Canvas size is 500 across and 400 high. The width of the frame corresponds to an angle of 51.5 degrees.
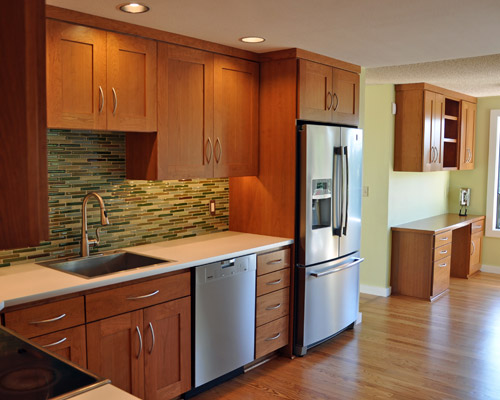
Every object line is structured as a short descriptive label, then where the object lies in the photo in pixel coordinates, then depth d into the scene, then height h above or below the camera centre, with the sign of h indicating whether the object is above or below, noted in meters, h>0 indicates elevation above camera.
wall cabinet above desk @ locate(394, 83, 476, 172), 5.43 +0.43
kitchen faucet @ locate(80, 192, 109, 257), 2.95 -0.32
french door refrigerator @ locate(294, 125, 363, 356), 3.72 -0.48
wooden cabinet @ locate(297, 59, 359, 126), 3.72 +0.55
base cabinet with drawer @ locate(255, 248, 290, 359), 3.50 -0.95
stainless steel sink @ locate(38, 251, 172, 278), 2.91 -0.58
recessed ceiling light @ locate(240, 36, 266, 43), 3.28 +0.81
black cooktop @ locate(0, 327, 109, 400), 1.17 -0.51
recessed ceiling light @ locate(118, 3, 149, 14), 2.57 +0.79
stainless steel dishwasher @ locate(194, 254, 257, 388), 3.06 -0.94
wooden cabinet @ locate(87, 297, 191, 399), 2.56 -0.97
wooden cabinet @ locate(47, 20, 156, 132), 2.61 +0.46
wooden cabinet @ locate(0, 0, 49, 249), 0.65 +0.05
